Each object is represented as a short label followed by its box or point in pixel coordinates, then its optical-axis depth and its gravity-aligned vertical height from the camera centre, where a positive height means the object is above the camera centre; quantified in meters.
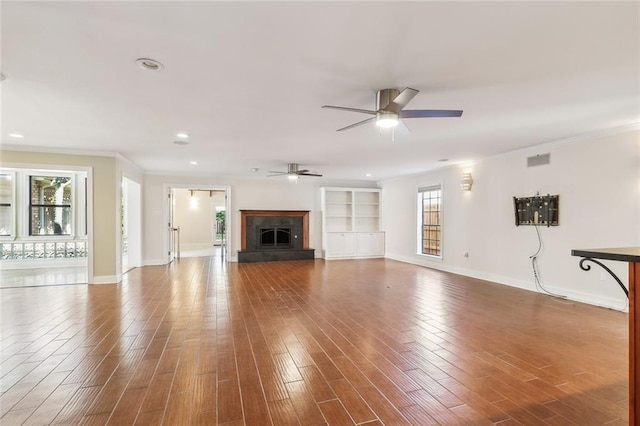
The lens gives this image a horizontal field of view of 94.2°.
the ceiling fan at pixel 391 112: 2.68 +0.92
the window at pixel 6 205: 7.36 +0.22
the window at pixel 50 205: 7.62 +0.23
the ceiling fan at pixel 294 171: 6.69 +0.94
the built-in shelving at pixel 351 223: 9.13 -0.33
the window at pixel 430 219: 7.52 -0.17
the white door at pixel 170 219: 8.25 -0.16
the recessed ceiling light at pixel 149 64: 2.24 +1.15
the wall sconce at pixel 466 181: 6.30 +0.67
